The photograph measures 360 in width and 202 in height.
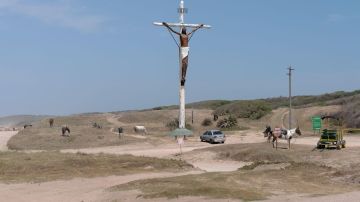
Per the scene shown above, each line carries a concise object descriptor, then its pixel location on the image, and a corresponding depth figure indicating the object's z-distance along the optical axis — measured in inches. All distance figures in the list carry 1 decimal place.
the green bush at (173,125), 3422.7
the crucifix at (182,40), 1780.3
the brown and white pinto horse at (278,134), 1910.7
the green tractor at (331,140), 1718.8
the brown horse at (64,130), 2657.2
